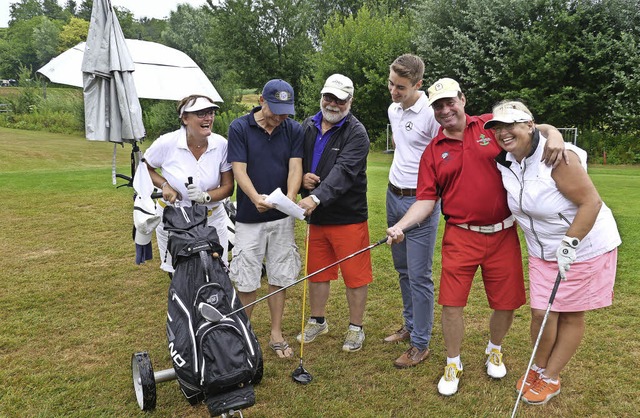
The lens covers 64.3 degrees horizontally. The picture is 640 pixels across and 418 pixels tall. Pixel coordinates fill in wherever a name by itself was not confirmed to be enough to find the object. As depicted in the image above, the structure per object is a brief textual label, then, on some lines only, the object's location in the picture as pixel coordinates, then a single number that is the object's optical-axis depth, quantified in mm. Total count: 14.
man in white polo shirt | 3521
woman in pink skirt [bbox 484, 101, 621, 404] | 2756
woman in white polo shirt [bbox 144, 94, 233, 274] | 3692
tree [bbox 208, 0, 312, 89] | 33844
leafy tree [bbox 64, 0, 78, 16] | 104150
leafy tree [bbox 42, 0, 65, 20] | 101000
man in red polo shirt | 3102
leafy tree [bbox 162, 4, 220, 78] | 38503
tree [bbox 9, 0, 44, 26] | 100000
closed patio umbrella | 5207
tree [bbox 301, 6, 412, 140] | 24734
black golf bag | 2555
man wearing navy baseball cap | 3580
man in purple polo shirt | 3609
